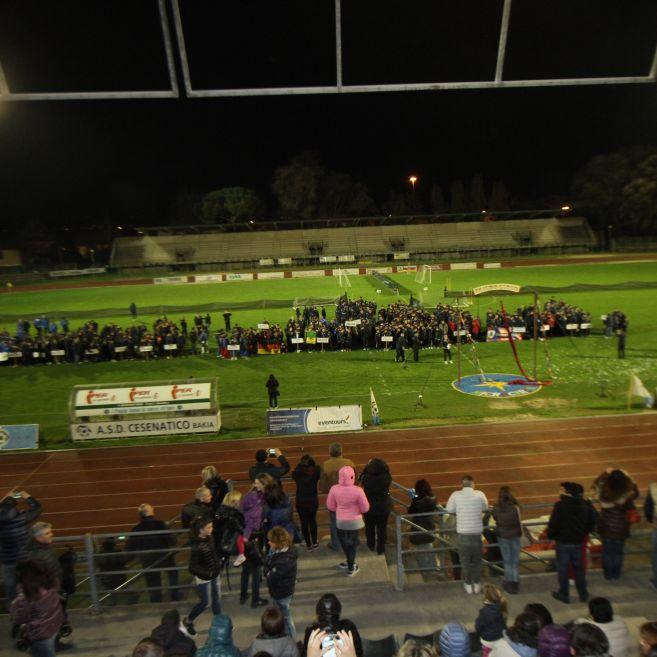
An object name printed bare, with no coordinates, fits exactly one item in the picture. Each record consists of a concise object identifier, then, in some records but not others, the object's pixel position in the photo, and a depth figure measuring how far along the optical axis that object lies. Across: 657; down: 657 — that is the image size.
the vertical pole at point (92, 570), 6.07
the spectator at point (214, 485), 7.34
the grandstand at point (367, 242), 59.75
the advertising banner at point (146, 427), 14.97
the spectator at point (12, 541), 6.06
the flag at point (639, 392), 14.41
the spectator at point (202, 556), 5.48
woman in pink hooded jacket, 6.41
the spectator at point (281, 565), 5.15
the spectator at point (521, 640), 3.98
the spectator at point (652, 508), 6.25
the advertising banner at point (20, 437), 14.55
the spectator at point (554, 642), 3.82
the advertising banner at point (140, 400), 14.84
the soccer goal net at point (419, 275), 39.01
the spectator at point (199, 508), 5.93
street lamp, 79.31
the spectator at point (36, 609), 4.74
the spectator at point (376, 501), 6.80
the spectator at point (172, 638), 4.19
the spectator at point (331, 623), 3.88
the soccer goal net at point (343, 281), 43.12
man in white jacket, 6.16
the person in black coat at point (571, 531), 5.70
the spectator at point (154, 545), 6.56
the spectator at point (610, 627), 4.05
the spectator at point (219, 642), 3.97
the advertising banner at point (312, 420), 14.59
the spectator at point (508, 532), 6.13
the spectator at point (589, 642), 3.59
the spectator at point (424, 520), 7.19
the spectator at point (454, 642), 3.97
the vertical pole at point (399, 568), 6.20
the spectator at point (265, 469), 7.27
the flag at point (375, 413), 14.74
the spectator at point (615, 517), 6.06
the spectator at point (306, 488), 6.95
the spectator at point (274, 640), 3.94
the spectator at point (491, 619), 4.35
